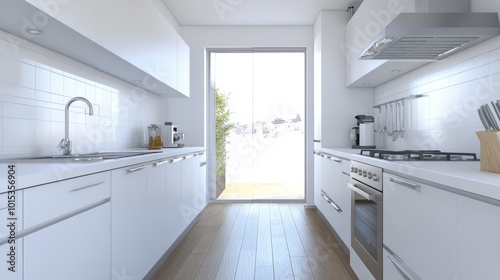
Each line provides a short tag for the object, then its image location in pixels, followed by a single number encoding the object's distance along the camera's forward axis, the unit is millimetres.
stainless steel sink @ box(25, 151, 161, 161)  1874
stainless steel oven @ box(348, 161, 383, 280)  1968
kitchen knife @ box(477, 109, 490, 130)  1360
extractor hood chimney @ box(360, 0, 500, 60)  1849
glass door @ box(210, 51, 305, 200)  5094
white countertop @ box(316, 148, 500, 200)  998
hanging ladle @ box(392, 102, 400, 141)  3270
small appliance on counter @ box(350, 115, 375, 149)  3660
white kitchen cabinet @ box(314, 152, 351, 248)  2791
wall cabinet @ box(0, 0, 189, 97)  1542
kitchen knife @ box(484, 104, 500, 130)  1321
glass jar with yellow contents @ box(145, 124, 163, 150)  3350
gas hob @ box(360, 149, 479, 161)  1922
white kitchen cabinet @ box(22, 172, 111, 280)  1102
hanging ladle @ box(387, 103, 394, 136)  3419
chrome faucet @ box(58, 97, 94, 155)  2090
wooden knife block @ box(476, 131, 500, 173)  1245
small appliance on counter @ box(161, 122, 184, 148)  3875
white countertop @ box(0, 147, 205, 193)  1066
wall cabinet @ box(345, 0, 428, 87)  2559
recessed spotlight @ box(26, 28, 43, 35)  1693
